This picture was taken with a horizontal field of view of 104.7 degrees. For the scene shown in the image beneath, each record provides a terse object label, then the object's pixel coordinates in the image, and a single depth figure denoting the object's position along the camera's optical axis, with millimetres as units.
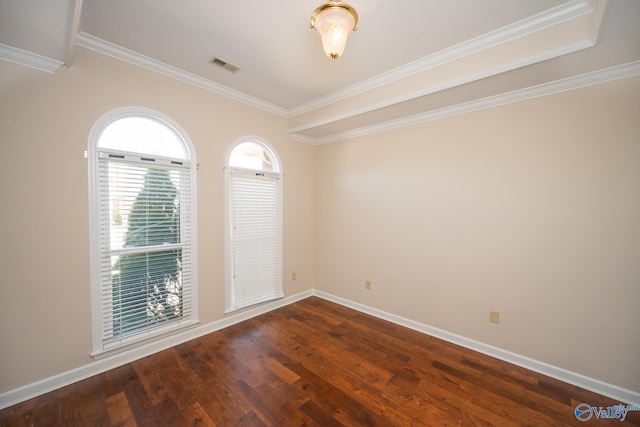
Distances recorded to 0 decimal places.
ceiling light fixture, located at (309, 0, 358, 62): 1475
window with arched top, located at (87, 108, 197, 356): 2135
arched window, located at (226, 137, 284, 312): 3033
